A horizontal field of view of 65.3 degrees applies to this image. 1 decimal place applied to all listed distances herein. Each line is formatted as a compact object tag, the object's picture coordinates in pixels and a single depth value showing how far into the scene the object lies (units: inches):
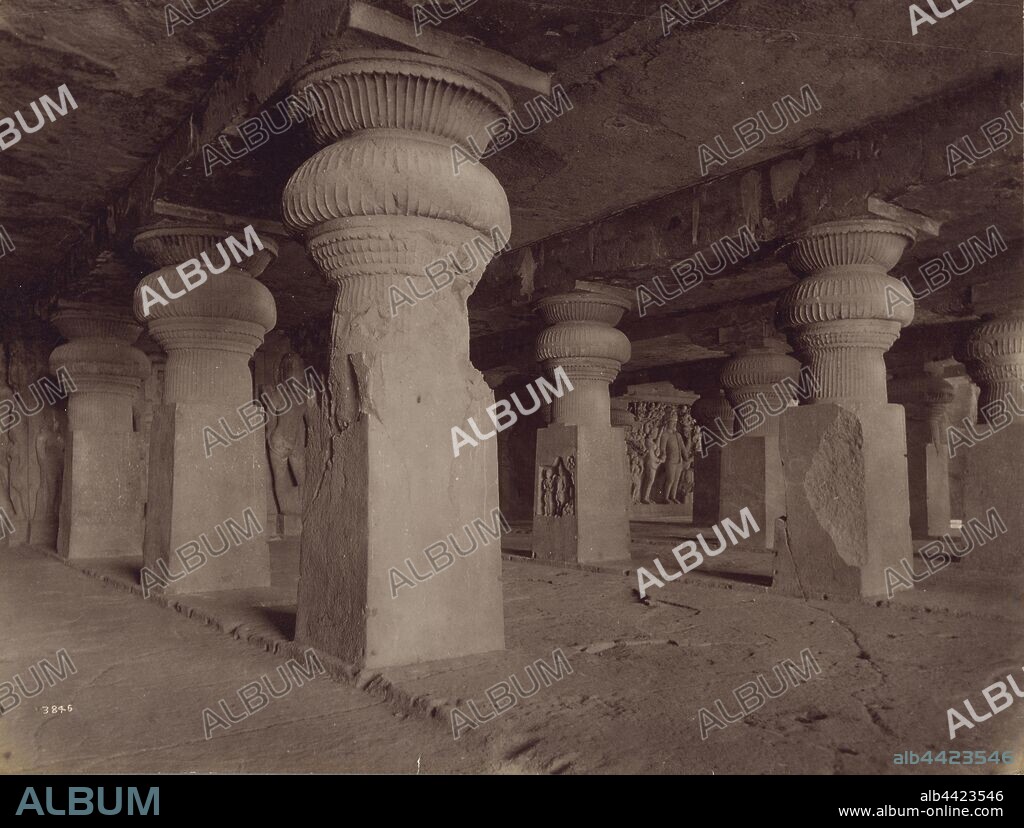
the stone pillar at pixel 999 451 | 243.9
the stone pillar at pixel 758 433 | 321.1
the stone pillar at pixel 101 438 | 286.0
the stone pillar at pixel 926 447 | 410.9
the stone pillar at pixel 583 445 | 265.6
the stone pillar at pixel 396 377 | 122.6
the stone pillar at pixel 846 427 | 194.4
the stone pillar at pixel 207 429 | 201.0
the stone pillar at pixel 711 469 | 413.4
